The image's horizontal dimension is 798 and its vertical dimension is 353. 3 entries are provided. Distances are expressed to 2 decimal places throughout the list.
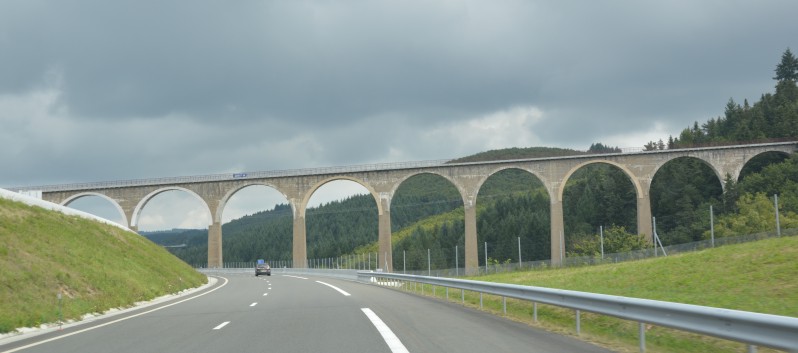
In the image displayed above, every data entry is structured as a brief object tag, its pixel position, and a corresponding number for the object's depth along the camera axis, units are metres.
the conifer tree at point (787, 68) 140.00
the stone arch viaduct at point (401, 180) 83.88
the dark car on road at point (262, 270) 74.25
